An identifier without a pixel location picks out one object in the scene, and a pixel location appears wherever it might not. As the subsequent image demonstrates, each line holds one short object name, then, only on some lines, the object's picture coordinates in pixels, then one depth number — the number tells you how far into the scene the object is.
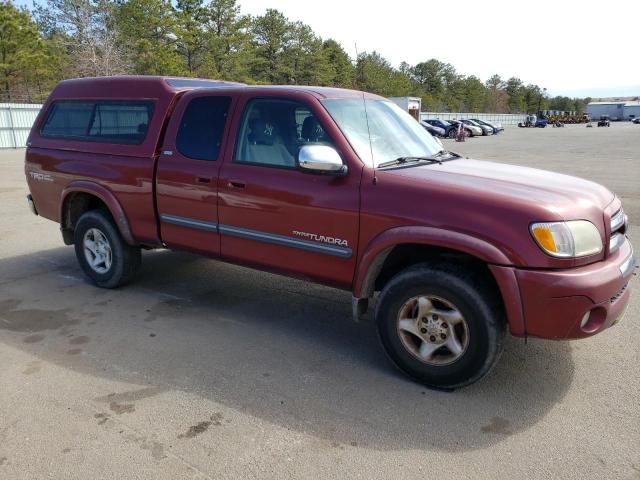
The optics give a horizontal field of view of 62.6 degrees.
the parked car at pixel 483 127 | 46.39
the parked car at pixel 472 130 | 43.62
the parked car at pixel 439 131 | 38.06
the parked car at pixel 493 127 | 49.34
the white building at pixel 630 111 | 99.94
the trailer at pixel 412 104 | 41.65
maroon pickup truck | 3.02
